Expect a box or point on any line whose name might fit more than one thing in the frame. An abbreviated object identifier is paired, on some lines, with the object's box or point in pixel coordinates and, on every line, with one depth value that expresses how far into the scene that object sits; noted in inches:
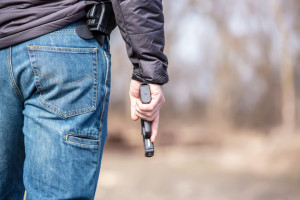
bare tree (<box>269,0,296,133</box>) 473.3
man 117.2
